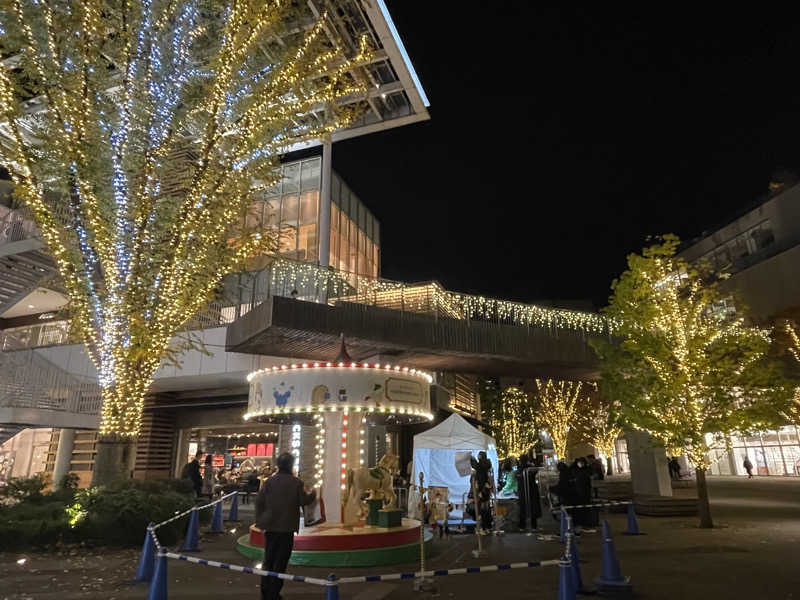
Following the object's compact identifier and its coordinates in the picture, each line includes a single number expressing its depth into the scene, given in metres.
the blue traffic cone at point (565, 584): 4.69
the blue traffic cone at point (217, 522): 12.59
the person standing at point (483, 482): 12.24
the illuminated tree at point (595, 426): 39.56
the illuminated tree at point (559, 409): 37.69
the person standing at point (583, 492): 12.45
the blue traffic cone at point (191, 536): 9.82
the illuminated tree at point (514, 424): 36.81
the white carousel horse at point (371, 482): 10.32
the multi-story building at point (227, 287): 17.17
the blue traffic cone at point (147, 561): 7.19
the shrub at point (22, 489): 11.28
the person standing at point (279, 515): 5.73
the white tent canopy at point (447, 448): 15.35
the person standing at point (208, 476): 22.41
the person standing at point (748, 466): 32.78
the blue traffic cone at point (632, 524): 11.30
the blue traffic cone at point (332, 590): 3.83
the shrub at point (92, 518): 9.43
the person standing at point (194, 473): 16.42
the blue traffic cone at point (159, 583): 5.23
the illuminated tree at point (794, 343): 24.72
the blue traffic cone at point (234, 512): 14.93
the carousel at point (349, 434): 9.19
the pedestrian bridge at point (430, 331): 14.85
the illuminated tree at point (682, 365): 12.77
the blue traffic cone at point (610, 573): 6.44
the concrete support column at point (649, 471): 16.80
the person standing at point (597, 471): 19.09
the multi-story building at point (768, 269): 31.95
